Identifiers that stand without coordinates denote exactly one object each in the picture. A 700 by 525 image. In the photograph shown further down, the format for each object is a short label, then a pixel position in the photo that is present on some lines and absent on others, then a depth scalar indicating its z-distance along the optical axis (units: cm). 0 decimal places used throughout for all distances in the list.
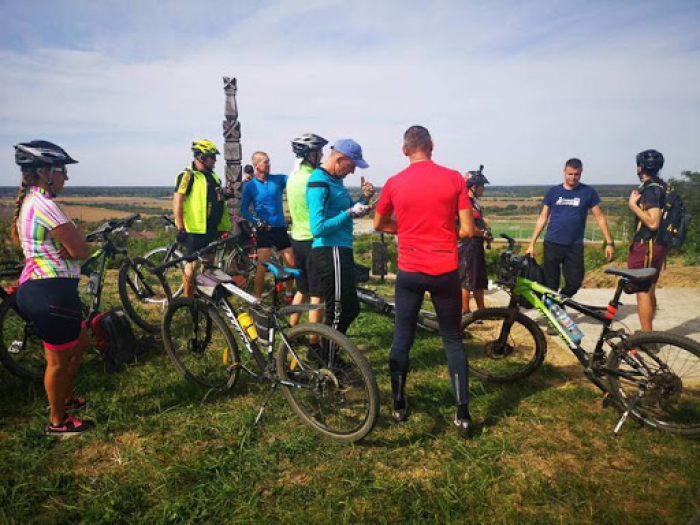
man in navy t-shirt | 551
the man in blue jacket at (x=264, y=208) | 675
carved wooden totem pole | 1099
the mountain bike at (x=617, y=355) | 334
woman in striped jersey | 299
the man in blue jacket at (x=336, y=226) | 381
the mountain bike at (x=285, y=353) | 316
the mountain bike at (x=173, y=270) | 411
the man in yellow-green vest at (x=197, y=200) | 559
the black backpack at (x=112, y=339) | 439
